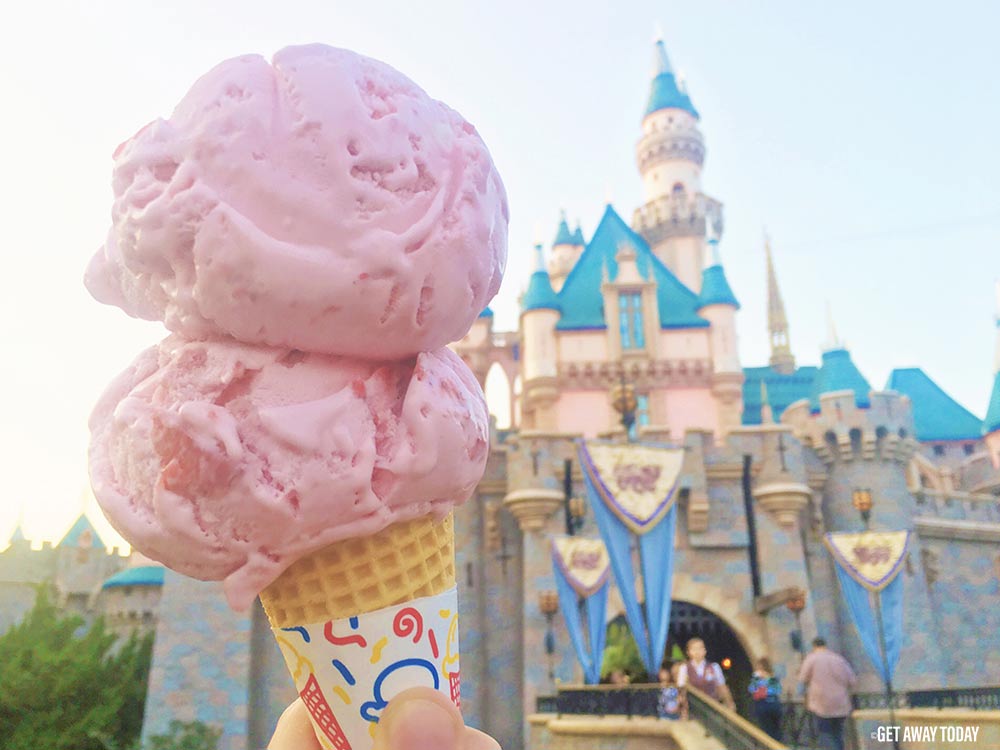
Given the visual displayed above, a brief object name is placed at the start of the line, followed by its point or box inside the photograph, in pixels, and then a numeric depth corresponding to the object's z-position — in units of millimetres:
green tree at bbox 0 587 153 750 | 15883
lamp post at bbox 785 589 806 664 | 13524
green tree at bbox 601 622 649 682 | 23328
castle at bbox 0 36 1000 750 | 15383
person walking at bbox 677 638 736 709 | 10188
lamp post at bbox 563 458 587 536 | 15200
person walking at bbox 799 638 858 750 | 7941
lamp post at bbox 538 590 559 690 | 14805
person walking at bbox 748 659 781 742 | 9938
